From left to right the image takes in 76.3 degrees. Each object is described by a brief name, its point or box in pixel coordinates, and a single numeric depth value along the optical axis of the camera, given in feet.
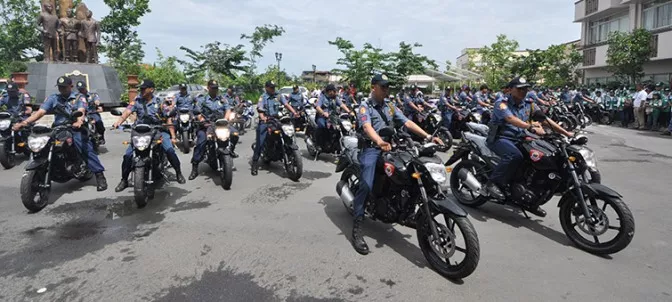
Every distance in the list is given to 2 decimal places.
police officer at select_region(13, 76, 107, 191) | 20.39
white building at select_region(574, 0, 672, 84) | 73.56
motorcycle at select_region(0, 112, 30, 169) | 26.32
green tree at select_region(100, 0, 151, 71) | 126.11
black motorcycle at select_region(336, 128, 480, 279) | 11.21
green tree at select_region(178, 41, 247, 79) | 109.19
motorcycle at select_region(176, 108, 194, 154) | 32.50
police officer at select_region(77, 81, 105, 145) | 28.66
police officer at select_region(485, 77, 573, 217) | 15.66
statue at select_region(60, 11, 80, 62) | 55.56
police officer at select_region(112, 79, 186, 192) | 20.86
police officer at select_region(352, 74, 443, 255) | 13.57
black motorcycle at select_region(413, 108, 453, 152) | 39.84
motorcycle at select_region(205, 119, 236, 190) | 21.59
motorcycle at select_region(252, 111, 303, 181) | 23.81
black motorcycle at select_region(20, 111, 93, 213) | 17.31
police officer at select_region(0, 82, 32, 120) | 30.09
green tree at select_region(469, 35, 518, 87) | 113.76
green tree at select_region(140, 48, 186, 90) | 108.06
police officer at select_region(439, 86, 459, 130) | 40.01
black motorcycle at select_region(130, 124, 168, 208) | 17.93
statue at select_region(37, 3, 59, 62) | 53.72
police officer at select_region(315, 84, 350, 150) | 30.55
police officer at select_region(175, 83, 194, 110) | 35.73
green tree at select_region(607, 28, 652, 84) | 66.23
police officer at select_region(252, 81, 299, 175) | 25.58
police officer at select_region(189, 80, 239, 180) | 24.35
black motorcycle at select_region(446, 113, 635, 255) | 12.87
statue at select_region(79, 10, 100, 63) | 56.90
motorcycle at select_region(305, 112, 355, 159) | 29.53
